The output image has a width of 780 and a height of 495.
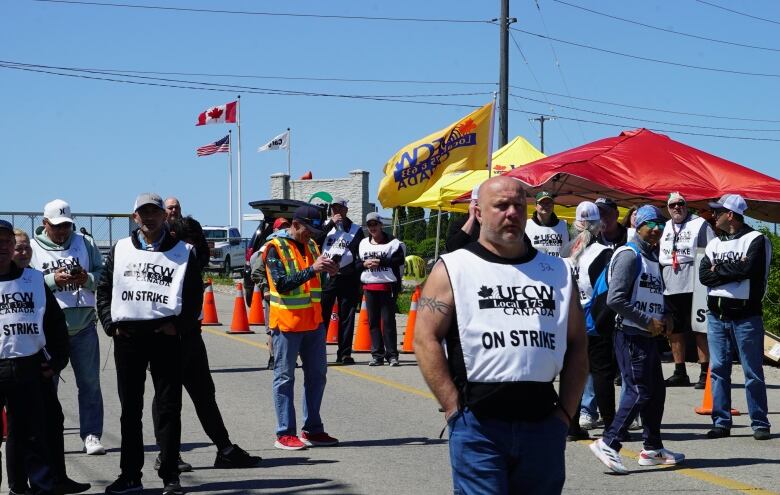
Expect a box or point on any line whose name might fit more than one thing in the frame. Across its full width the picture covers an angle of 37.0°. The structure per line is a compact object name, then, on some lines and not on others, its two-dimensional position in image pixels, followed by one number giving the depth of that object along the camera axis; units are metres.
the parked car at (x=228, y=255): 52.59
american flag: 50.97
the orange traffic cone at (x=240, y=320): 20.22
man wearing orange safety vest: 9.05
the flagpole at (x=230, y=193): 61.11
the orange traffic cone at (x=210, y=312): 22.31
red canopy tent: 14.87
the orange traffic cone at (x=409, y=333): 16.12
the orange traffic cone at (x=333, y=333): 17.91
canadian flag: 49.66
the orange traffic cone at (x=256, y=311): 21.88
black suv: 15.65
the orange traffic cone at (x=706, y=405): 10.99
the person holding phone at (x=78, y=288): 8.70
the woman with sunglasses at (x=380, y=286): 15.01
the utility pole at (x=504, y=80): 28.36
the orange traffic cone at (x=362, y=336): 17.03
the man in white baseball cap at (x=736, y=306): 9.63
